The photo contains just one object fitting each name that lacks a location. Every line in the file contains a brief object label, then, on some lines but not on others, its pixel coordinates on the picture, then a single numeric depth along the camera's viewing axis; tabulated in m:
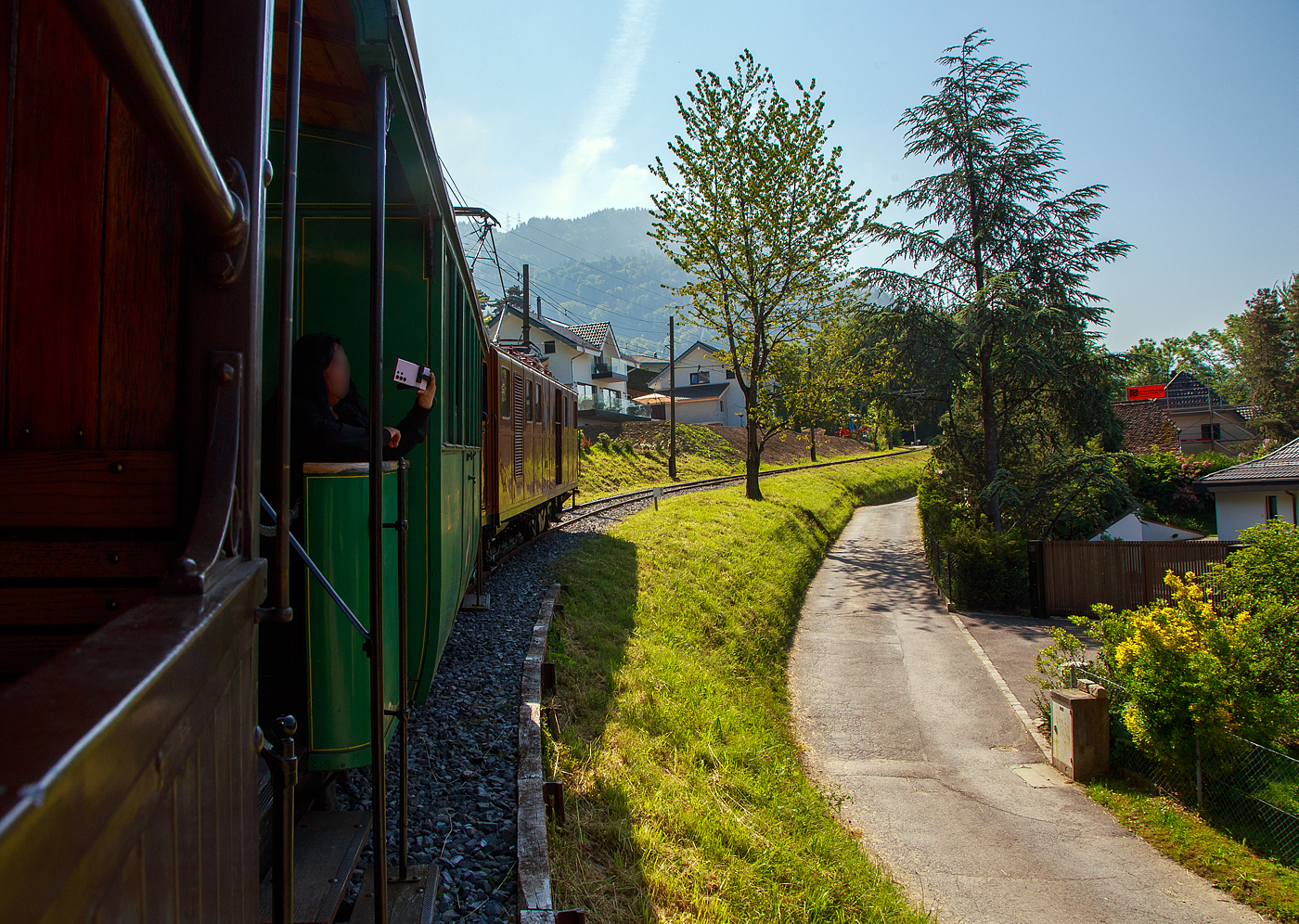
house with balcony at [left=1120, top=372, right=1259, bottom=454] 42.00
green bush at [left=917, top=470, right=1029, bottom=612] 14.93
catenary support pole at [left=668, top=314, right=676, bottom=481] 29.14
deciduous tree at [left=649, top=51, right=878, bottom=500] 21.52
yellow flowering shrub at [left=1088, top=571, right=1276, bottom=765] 7.46
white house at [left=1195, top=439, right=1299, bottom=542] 18.39
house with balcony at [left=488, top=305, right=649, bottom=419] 41.25
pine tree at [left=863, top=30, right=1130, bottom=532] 17.58
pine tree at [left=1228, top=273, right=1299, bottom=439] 37.31
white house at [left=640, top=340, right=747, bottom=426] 51.84
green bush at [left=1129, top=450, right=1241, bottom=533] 25.41
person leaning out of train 2.66
